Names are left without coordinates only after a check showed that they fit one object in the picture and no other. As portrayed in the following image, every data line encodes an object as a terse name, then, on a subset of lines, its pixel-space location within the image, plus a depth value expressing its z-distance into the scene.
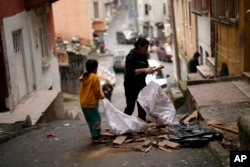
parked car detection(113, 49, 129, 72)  36.50
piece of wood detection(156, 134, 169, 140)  6.81
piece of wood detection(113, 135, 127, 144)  6.89
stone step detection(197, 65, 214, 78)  15.18
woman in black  7.63
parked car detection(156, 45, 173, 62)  40.57
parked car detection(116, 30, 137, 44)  56.53
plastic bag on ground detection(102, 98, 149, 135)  7.06
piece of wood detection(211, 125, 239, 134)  6.67
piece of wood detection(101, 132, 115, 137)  7.29
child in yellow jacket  6.88
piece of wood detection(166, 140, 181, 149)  6.35
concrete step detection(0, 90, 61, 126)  10.20
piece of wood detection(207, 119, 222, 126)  7.15
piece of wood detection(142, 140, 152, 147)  6.61
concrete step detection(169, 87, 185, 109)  12.57
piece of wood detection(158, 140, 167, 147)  6.48
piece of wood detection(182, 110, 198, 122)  8.14
